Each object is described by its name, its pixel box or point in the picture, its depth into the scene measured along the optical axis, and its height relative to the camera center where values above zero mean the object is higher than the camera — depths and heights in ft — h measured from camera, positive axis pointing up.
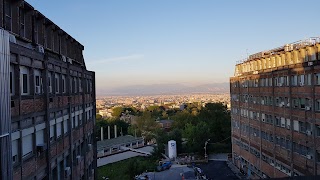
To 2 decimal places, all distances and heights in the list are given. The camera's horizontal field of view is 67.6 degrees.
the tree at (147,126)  229.20 -35.90
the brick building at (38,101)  28.47 -1.53
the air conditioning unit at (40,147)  37.13 -8.77
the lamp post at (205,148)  153.82 -38.42
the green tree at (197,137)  161.34 -33.03
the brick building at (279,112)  71.09 -8.98
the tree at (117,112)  396.27 -36.85
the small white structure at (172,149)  157.89 -39.83
